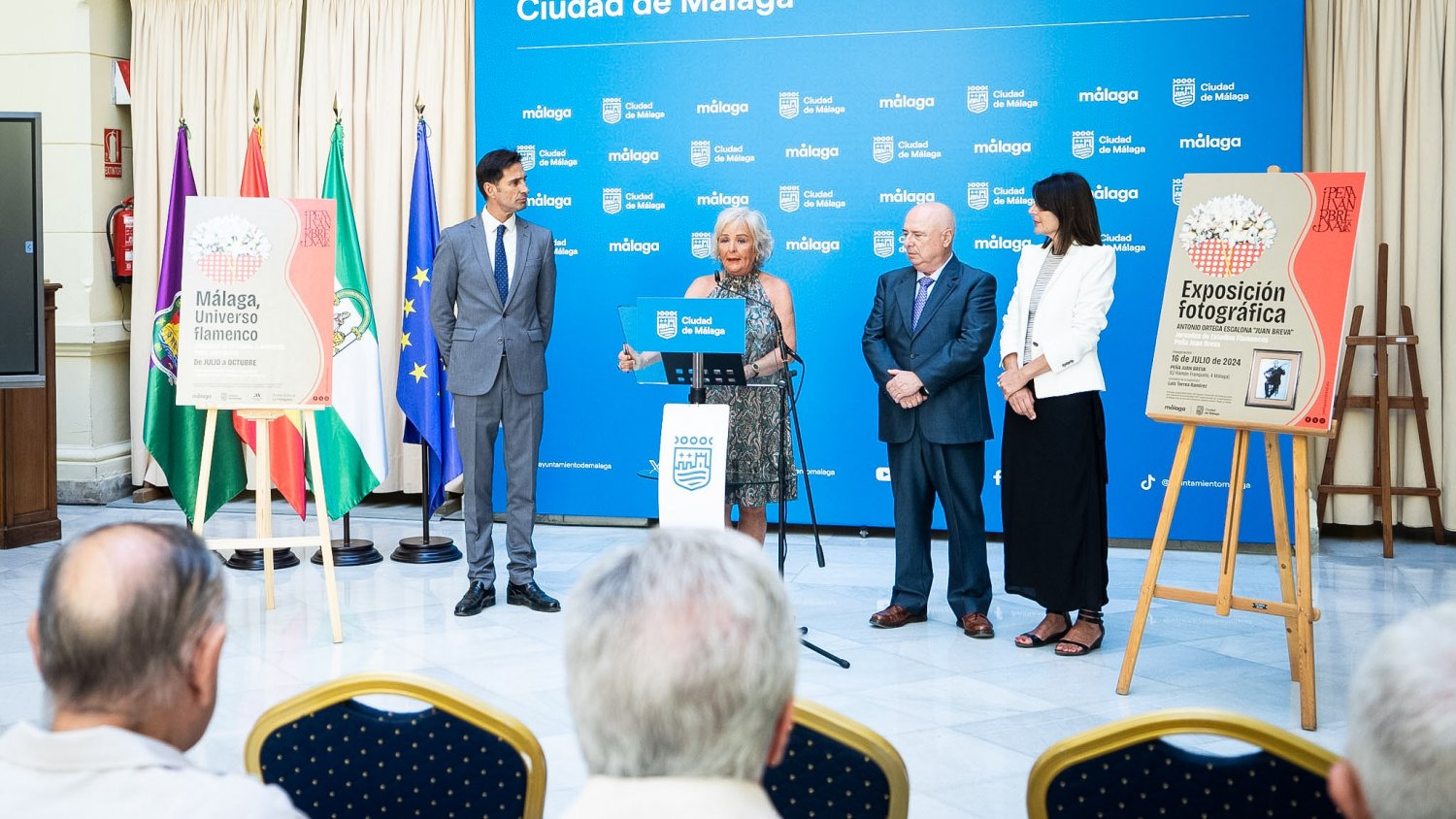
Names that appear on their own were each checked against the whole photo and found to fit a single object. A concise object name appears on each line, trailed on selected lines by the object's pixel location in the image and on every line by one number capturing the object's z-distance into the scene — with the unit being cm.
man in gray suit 560
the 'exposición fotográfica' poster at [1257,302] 412
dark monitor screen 537
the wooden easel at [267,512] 520
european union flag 662
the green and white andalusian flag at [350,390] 656
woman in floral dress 525
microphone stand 477
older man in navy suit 516
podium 443
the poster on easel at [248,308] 536
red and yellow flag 659
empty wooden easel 668
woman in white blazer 480
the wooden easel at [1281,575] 411
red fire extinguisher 846
